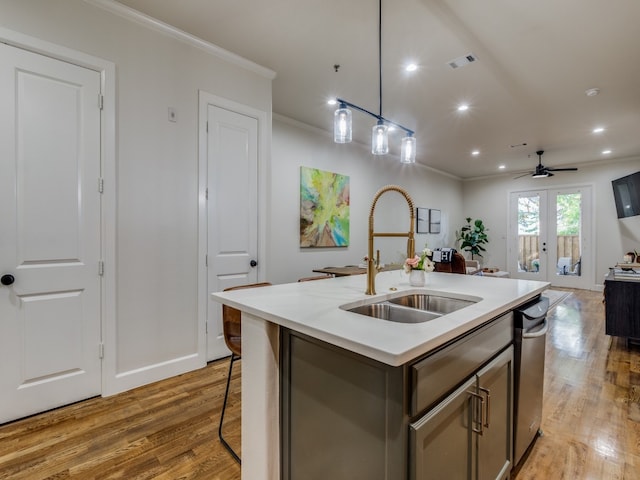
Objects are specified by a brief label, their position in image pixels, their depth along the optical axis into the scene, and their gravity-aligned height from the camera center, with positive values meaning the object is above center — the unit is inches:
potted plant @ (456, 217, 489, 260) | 326.0 -1.1
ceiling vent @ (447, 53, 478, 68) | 114.0 +63.9
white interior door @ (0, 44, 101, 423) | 77.5 +0.2
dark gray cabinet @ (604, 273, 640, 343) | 130.4 -28.5
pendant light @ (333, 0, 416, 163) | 80.4 +26.5
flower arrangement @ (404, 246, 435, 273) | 72.8 -6.2
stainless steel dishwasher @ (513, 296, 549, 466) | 62.0 -27.4
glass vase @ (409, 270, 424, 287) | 75.2 -9.8
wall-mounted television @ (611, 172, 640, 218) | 216.4 +30.7
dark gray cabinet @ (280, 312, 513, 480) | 36.3 -22.9
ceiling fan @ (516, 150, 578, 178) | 242.8 +49.9
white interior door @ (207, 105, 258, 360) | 112.0 +10.4
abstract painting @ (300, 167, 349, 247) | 185.0 +16.5
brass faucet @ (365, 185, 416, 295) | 63.2 -0.6
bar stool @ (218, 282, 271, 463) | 74.2 -21.8
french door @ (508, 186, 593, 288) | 279.6 +1.4
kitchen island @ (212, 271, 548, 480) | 37.3 -11.8
